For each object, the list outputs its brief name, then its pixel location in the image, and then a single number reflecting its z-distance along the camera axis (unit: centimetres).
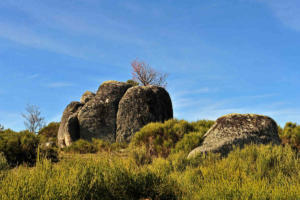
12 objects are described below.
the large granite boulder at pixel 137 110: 1734
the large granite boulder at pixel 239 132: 1007
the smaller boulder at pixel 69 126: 1878
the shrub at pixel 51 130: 2600
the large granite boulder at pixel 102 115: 1827
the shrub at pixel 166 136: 1191
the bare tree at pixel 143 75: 3931
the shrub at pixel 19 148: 1234
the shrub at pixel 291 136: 1391
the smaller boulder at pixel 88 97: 2260
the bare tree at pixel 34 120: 3825
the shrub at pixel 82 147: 1585
